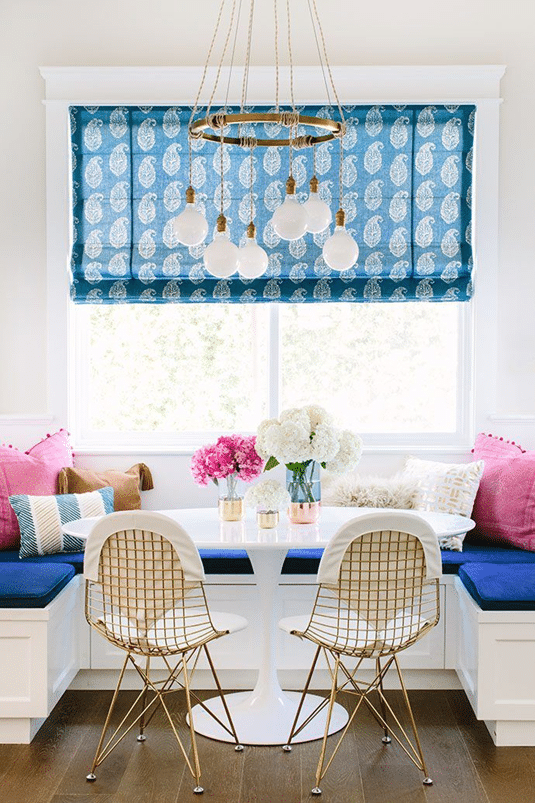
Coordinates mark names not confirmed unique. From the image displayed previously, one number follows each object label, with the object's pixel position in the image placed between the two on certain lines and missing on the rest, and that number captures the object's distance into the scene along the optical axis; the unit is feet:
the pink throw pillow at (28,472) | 13.61
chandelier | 10.27
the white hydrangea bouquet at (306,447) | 11.27
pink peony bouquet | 11.57
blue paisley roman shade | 15.61
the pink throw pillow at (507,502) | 13.66
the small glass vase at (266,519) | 11.56
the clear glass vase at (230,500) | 11.79
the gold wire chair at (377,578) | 9.83
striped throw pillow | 13.07
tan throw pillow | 14.74
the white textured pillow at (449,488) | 13.93
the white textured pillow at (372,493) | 13.92
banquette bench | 11.19
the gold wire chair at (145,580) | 9.93
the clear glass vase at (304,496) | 11.80
